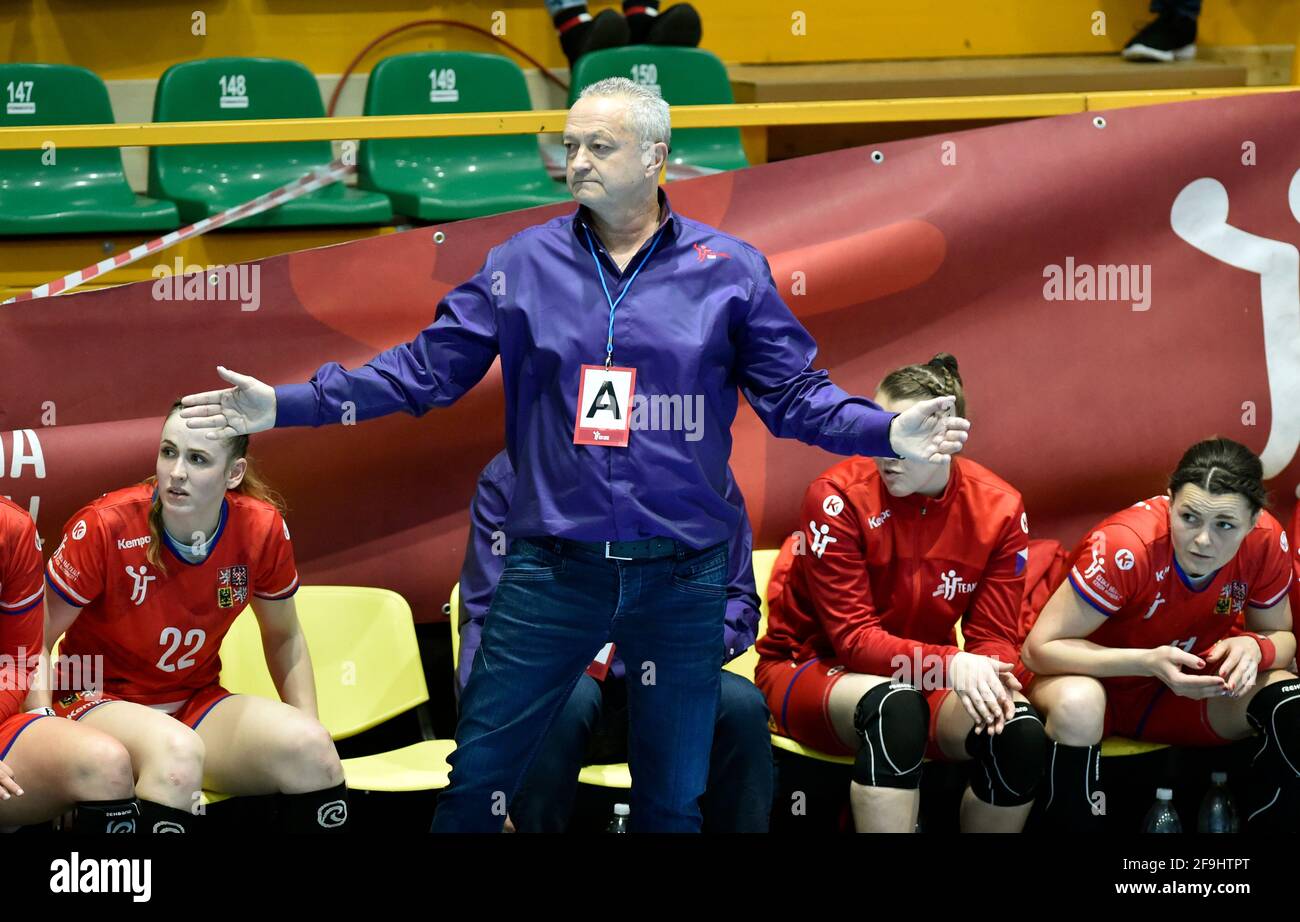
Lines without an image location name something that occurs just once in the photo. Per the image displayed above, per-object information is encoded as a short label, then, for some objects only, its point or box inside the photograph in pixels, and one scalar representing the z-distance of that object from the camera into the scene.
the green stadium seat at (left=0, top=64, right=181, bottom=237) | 4.70
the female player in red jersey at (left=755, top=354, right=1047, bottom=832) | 3.36
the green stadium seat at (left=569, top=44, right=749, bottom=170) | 5.64
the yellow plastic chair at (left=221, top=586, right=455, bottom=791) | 3.81
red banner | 4.08
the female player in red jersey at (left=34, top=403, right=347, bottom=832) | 3.26
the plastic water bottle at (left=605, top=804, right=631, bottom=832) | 3.58
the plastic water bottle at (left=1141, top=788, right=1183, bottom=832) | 3.68
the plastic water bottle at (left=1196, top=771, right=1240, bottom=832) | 3.68
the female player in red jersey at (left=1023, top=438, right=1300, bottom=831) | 3.51
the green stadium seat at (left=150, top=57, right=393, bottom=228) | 5.11
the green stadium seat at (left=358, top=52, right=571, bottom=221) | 5.23
